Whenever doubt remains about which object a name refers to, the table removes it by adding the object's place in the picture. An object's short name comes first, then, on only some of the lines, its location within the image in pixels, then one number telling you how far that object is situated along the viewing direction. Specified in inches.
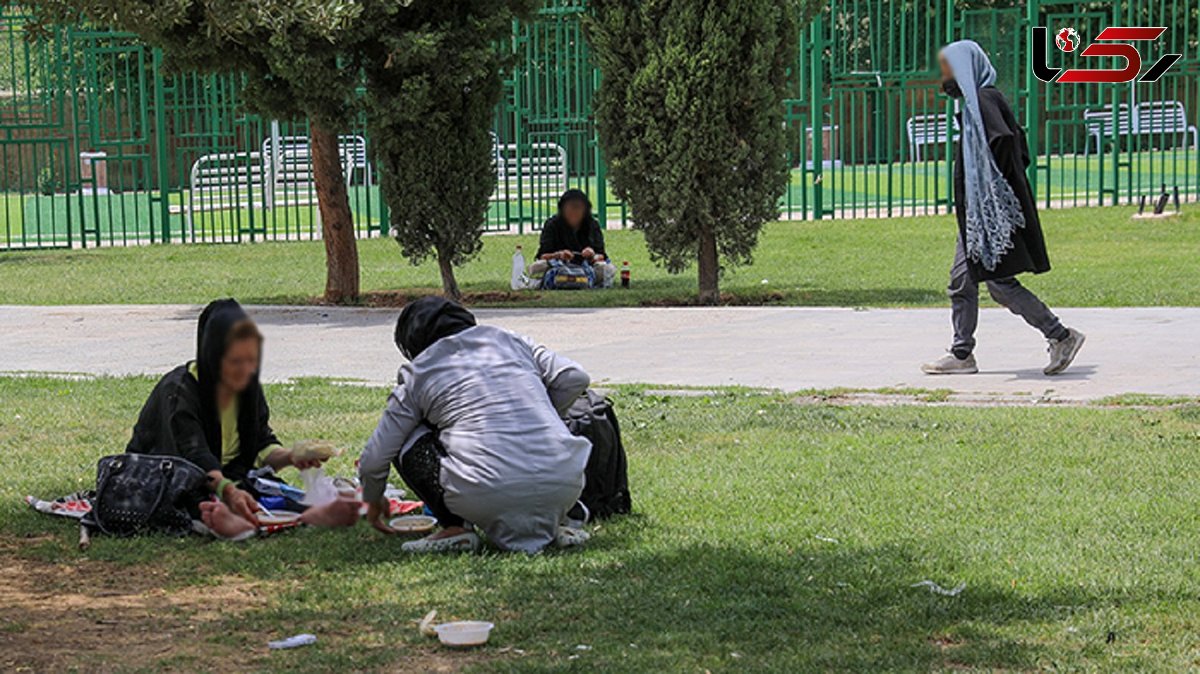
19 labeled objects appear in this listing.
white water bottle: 641.6
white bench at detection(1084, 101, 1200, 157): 924.5
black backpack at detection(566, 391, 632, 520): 247.3
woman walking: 376.2
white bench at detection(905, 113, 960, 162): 862.0
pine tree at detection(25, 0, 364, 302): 525.7
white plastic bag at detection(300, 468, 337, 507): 241.9
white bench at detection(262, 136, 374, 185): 946.4
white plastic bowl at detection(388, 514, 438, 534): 242.7
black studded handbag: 243.1
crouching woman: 227.3
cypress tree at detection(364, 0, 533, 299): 546.9
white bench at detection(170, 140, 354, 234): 905.5
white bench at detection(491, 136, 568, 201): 879.1
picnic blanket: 261.3
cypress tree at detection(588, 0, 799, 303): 543.2
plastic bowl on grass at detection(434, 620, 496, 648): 186.2
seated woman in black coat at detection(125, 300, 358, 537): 238.8
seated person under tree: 641.0
